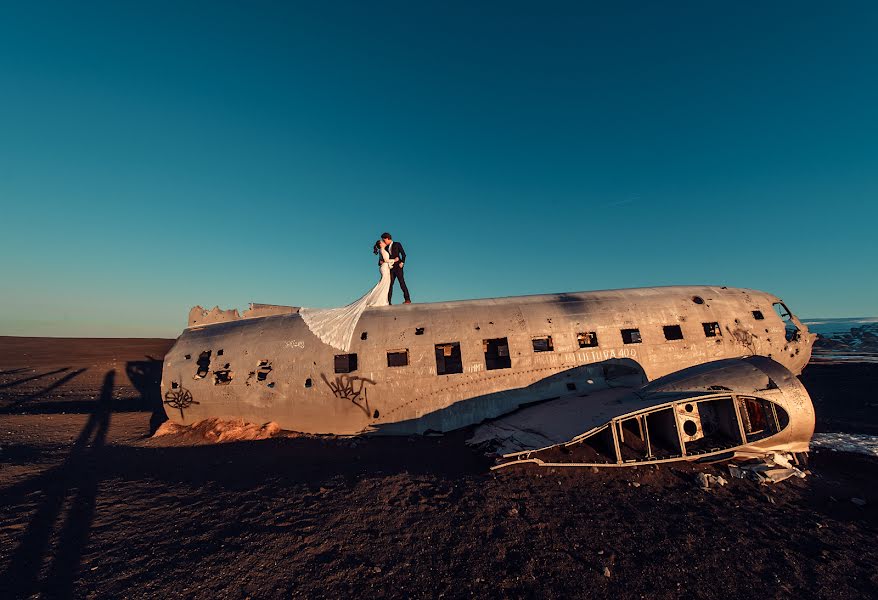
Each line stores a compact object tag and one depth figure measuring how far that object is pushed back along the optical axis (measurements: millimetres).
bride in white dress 13062
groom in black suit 15476
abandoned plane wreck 12078
